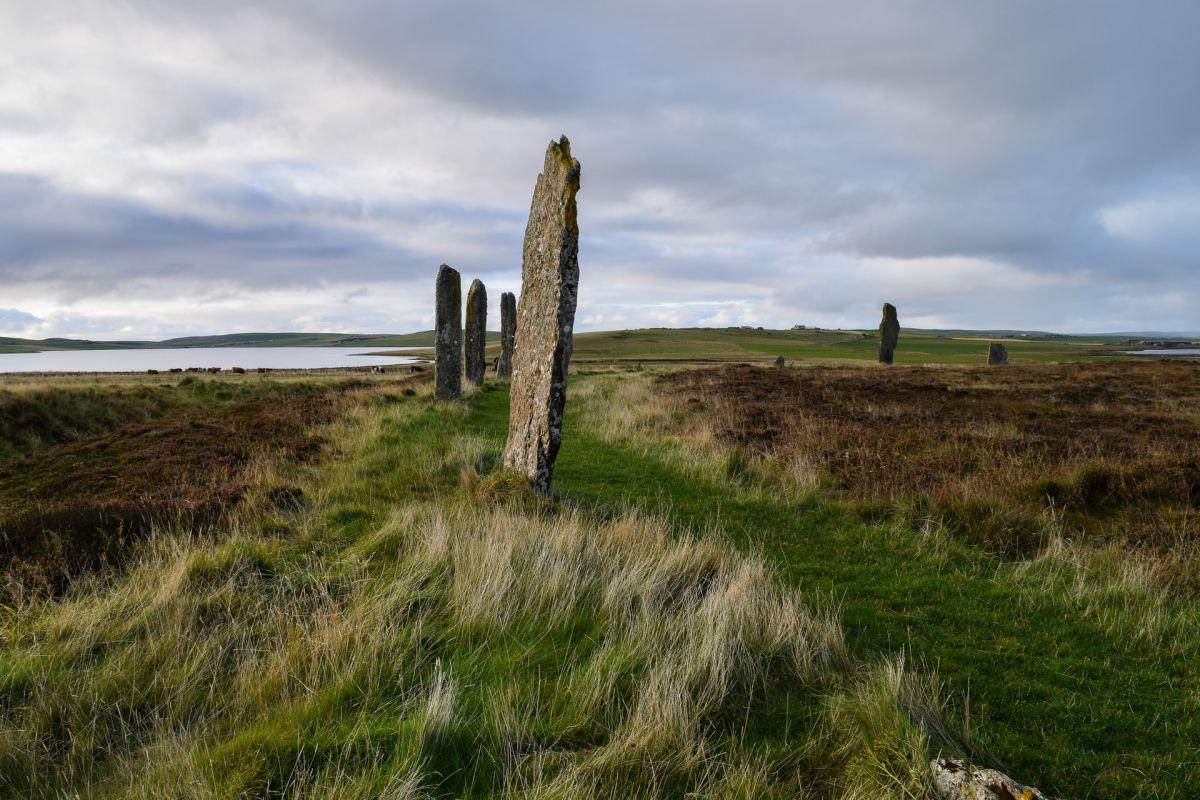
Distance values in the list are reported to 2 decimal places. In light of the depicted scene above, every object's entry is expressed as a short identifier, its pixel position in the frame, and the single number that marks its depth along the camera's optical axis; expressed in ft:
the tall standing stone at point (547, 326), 26.66
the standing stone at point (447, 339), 63.82
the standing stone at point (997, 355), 130.41
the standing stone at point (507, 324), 100.78
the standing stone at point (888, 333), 130.11
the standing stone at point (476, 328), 76.28
